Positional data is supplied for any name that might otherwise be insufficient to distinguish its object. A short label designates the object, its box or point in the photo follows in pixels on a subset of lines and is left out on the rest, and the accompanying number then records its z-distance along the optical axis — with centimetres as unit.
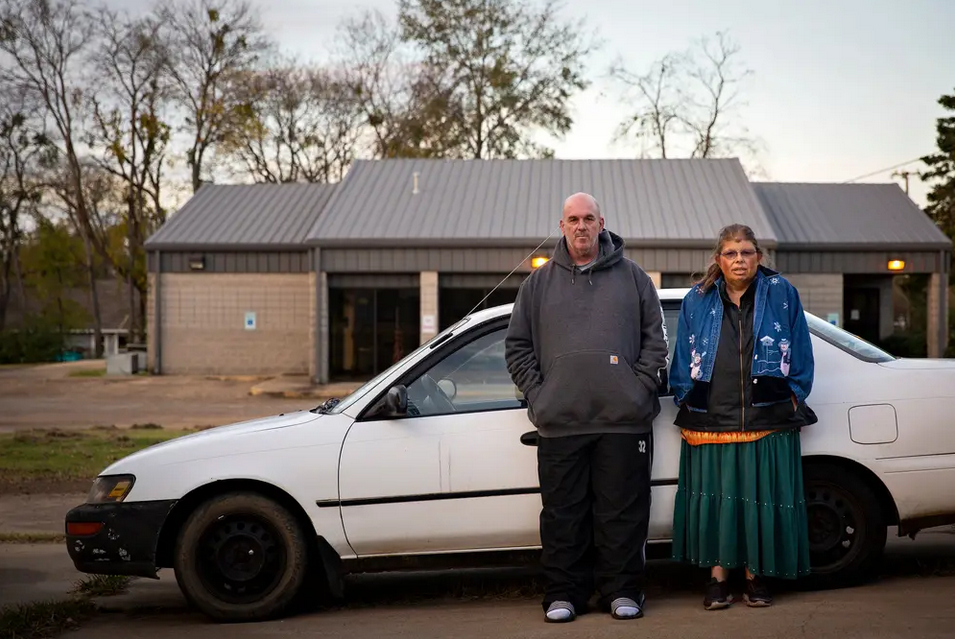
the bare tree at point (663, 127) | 5091
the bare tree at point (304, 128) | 5144
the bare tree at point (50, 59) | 4600
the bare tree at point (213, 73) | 4812
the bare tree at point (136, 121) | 4750
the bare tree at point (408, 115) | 5012
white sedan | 586
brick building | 2922
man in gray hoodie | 549
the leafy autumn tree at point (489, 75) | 4972
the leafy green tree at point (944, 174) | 4238
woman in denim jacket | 560
